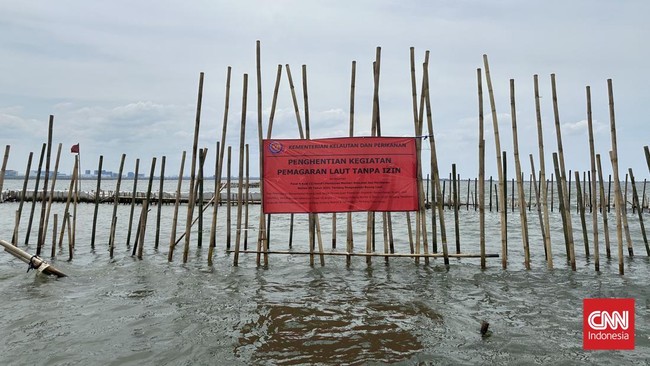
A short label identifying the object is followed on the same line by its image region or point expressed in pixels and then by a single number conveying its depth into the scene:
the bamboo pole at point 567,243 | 7.85
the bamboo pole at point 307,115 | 8.02
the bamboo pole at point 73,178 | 10.04
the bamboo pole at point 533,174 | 9.98
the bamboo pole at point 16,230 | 10.55
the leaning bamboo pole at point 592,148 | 7.47
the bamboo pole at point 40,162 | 10.22
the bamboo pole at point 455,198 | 8.82
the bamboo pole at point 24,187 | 10.59
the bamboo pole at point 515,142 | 7.48
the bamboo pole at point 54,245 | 9.37
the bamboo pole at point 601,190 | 7.74
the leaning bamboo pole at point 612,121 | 7.21
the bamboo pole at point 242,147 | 7.69
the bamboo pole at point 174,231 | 8.45
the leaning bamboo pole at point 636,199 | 9.40
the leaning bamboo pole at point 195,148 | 8.05
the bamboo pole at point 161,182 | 9.95
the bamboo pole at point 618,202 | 7.14
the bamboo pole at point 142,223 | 9.10
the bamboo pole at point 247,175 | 9.04
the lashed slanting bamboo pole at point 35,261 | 7.67
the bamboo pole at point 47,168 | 9.38
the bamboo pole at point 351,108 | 7.90
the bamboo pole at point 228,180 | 9.16
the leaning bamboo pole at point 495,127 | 7.44
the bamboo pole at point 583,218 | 8.86
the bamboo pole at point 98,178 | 11.06
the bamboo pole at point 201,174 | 9.27
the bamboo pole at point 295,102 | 8.08
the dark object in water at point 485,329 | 4.93
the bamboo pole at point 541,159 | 7.52
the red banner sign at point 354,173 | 7.51
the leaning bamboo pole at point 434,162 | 7.64
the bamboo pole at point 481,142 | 7.48
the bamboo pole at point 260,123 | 7.68
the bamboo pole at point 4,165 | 9.75
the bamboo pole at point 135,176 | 11.02
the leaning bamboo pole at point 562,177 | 7.51
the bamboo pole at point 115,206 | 10.05
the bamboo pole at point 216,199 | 8.09
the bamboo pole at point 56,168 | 10.32
